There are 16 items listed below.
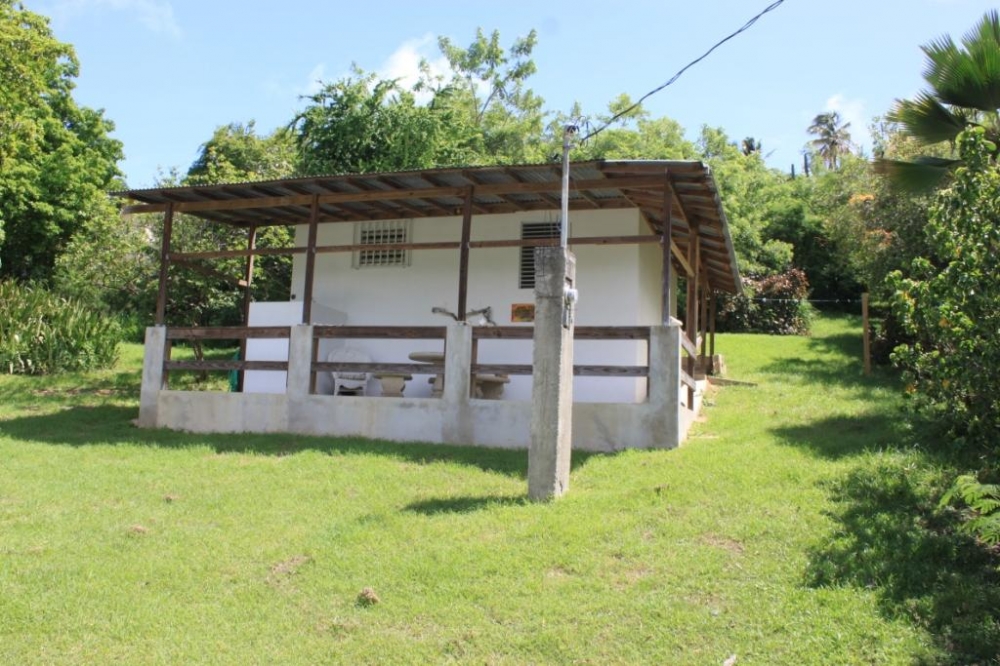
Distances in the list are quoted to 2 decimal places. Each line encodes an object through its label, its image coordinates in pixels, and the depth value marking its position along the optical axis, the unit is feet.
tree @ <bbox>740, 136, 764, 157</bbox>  197.50
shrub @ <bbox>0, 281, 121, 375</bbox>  56.80
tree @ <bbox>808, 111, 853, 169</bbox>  199.62
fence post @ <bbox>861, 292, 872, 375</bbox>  55.67
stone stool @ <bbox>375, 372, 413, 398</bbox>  38.14
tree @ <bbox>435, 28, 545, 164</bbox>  113.29
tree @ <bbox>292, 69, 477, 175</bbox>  62.85
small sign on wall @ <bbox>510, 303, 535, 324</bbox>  40.86
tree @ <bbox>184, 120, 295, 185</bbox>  71.67
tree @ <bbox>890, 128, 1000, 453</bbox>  20.67
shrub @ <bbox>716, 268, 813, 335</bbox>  89.45
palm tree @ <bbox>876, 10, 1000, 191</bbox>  29.76
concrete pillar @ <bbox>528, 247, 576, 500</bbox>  24.75
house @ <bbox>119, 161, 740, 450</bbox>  33.71
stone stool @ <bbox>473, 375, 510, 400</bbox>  36.50
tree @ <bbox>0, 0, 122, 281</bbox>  89.15
